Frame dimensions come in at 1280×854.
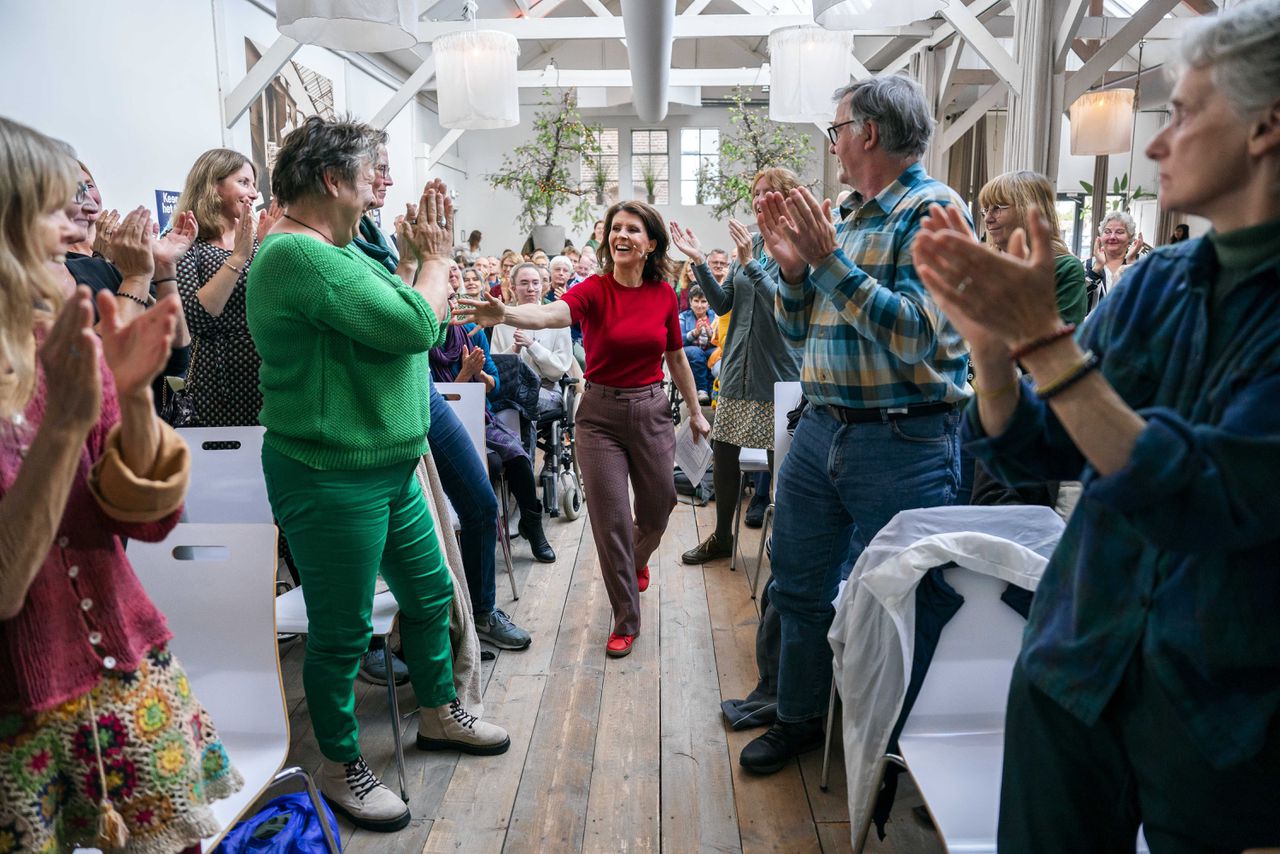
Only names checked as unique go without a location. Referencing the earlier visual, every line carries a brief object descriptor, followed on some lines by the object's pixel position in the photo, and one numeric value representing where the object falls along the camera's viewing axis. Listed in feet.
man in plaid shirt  5.85
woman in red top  9.86
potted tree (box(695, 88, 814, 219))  37.65
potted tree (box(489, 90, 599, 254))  34.83
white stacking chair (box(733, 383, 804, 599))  9.72
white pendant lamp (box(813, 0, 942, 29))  9.61
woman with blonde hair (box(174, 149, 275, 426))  8.20
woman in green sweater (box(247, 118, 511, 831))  5.93
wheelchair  15.02
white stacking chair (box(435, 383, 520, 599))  10.53
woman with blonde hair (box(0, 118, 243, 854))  3.01
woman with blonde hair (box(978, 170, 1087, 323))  9.05
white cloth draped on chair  5.35
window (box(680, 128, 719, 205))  52.85
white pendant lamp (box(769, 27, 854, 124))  14.64
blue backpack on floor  5.60
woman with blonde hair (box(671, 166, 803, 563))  12.16
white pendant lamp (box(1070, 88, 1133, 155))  16.60
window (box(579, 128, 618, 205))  52.47
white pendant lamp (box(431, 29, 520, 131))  15.47
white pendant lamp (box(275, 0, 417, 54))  9.30
